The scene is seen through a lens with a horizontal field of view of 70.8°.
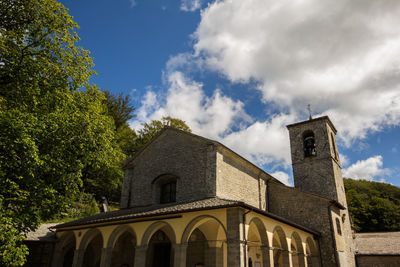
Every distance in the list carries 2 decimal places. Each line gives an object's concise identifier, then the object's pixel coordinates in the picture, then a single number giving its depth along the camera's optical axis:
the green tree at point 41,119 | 7.86
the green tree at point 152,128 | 29.47
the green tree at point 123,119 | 29.12
